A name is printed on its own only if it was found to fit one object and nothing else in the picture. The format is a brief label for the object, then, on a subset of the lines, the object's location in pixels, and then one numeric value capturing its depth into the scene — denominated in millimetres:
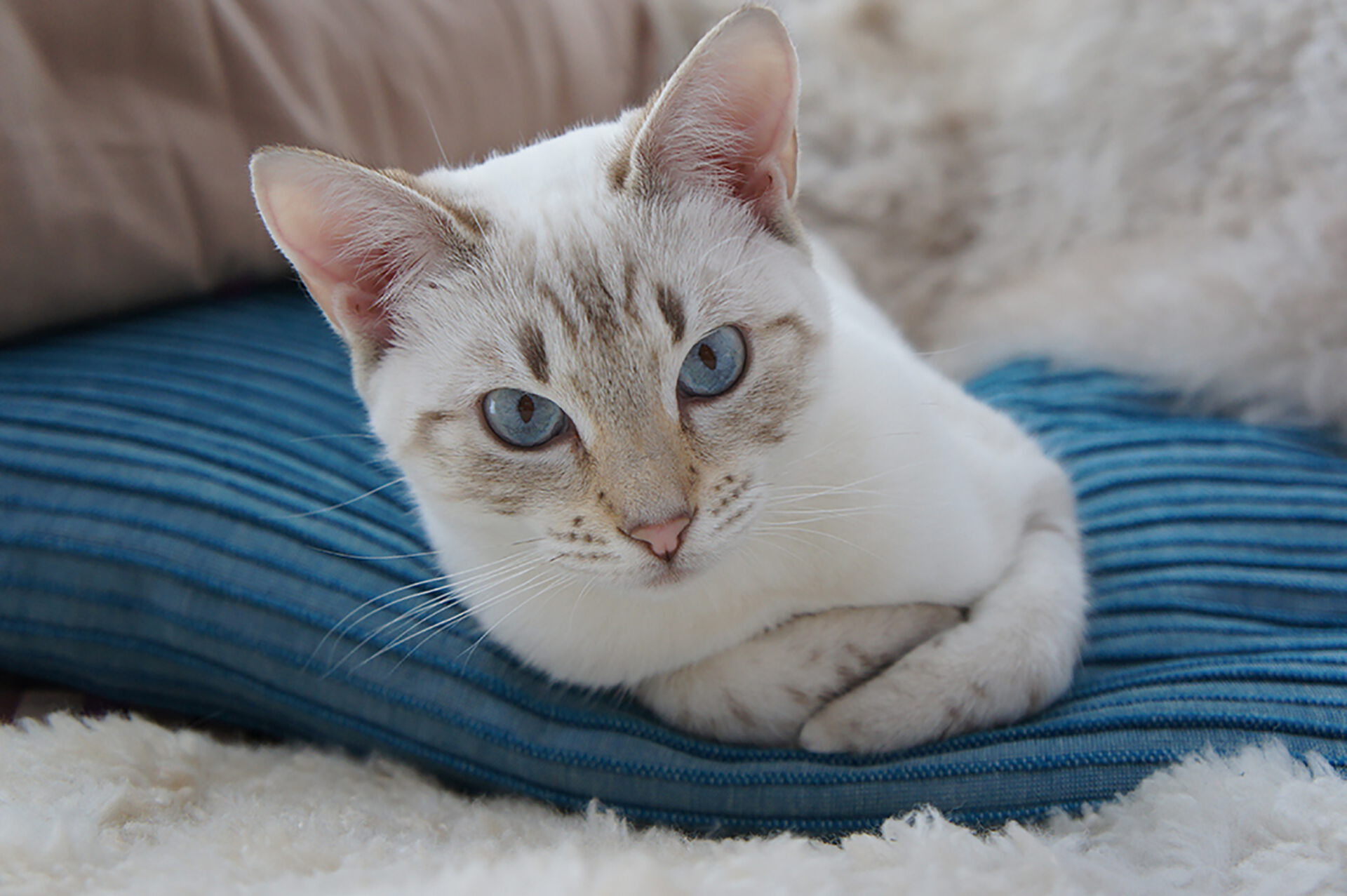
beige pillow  481
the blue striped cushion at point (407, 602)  416
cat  411
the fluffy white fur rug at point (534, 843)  382
